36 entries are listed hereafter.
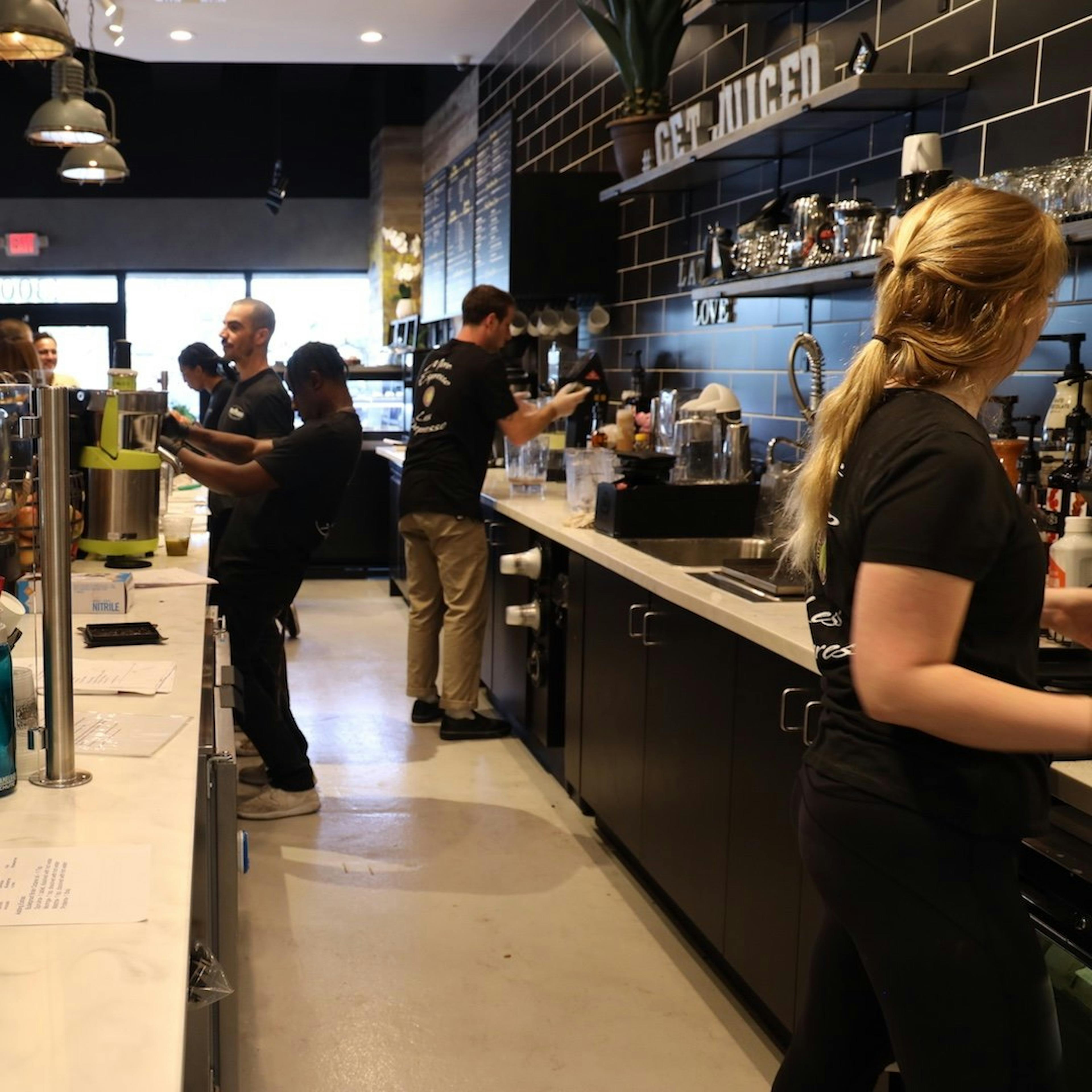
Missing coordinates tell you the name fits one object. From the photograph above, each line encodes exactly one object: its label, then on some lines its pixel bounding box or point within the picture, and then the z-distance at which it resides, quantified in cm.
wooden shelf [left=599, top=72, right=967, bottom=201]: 313
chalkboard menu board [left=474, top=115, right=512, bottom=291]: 618
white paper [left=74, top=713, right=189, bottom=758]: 181
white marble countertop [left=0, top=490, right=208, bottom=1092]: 100
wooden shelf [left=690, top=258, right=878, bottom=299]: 320
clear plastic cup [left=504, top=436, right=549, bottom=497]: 523
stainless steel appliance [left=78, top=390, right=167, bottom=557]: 316
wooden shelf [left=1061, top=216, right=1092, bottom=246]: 233
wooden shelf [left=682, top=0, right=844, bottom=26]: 412
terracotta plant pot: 497
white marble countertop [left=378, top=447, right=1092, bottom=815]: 165
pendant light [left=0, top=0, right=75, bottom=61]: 343
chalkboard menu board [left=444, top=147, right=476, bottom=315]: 722
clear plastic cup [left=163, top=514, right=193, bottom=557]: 368
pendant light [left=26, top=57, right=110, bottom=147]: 541
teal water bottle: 161
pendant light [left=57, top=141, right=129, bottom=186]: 657
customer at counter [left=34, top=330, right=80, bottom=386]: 788
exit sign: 1107
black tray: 246
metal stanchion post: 151
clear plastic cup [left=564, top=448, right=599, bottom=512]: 444
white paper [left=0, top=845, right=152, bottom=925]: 127
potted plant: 487
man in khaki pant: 477
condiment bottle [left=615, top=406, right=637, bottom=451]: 498
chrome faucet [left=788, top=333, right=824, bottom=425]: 336
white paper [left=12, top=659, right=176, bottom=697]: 213
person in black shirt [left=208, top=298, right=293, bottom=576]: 484
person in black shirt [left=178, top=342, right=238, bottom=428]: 656
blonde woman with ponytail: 141
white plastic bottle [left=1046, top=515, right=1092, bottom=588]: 208
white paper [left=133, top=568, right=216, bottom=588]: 314
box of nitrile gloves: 274
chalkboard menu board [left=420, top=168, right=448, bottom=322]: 828
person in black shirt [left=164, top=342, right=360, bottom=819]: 389
